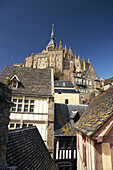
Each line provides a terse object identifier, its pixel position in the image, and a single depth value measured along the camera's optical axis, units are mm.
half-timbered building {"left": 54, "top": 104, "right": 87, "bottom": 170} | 10133
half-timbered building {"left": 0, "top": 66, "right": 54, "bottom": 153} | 10734
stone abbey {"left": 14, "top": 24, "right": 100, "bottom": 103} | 58294
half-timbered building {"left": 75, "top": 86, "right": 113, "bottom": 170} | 3422
